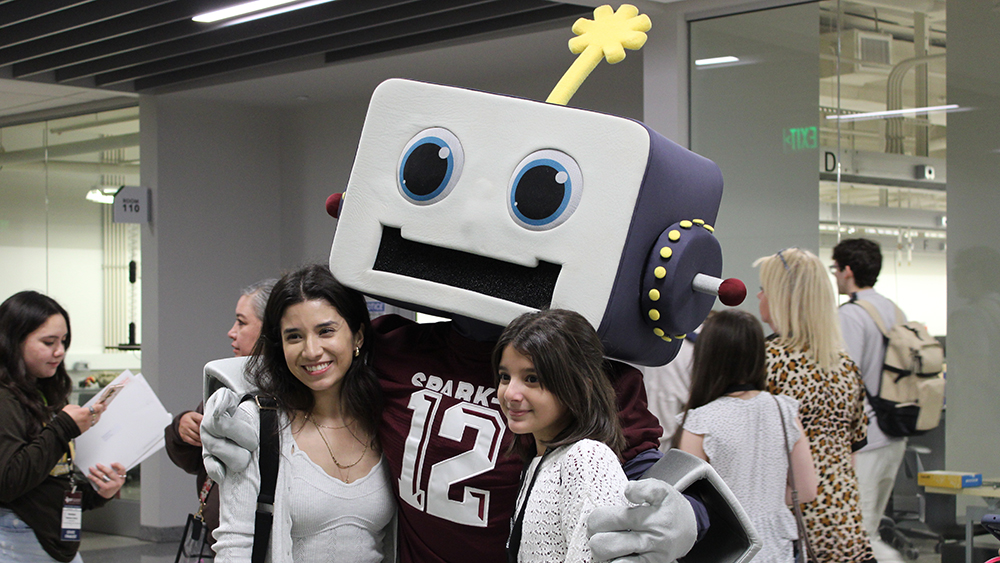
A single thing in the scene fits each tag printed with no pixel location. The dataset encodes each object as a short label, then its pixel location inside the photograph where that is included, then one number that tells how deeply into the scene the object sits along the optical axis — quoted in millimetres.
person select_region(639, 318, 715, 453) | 3436
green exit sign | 4441
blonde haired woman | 3102
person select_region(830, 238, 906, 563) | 4215
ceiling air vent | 4344
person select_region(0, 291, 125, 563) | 2902
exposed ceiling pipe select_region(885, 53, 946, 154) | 4332
